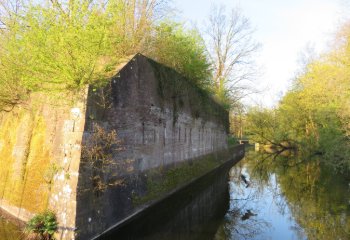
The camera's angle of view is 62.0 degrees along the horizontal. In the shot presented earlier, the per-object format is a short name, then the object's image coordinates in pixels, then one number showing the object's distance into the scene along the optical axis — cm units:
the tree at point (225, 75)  2420
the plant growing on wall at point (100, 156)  593
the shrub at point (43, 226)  549
